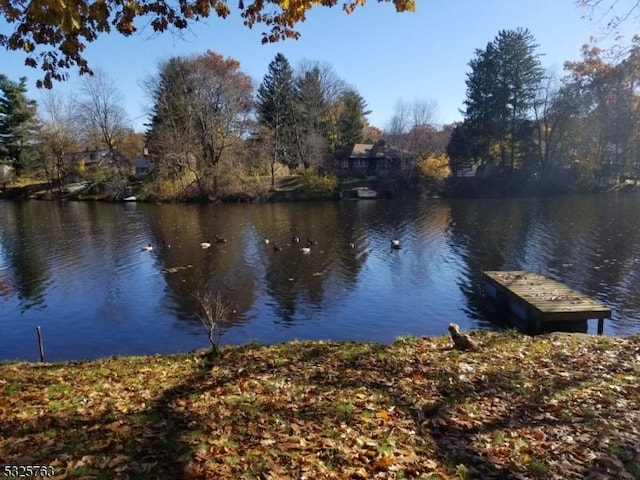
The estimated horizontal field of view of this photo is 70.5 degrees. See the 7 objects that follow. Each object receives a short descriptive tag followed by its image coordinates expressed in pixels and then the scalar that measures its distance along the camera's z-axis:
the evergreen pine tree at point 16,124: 75.25
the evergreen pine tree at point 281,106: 69.12
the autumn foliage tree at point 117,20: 7.46
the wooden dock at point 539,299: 14.99
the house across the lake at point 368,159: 74.56
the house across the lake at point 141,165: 78.36
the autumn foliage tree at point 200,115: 59.38
